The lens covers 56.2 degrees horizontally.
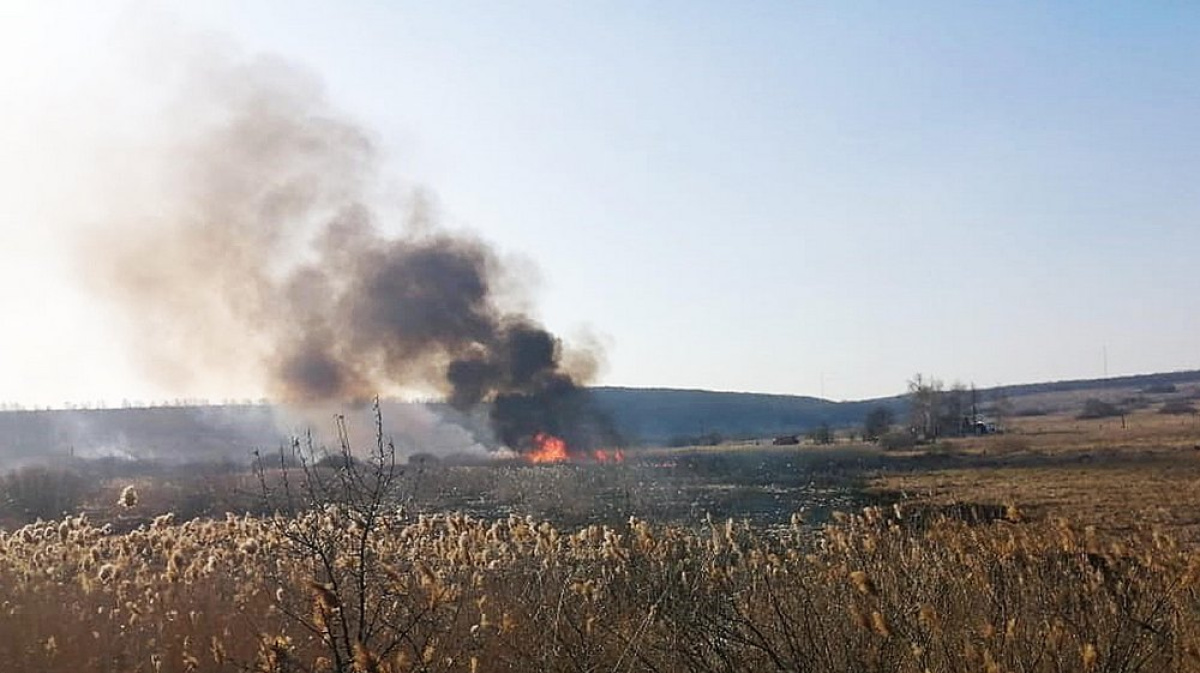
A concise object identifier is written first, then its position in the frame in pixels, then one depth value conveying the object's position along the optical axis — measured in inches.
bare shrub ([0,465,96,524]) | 1029.8
